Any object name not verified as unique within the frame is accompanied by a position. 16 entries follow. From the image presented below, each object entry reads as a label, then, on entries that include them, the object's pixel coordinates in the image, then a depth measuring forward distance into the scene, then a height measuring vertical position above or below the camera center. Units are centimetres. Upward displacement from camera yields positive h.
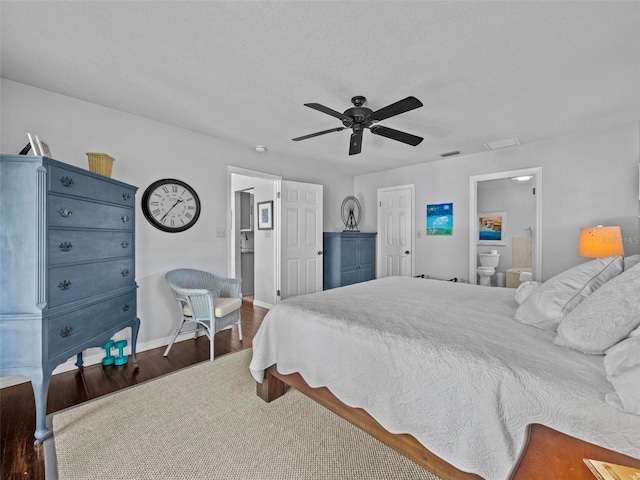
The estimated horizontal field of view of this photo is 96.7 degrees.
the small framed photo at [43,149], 190 +63
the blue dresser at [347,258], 487 -32
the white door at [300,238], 443 +2
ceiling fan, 207 +97
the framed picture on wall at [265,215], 466 +40
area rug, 146 -118
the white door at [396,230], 504 +17
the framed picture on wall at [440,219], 455 +34
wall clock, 309 +38
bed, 98 -57
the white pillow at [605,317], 110 -31
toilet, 555 -52
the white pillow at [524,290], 191 -35
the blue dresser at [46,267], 169 -18
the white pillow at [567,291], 140 -26
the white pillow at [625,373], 85 -43
